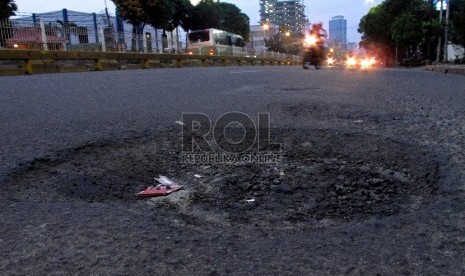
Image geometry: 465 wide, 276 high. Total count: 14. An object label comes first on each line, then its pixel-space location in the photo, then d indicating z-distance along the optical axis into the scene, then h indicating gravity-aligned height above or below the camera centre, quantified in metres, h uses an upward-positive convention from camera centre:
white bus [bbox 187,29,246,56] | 32.07 +2.66
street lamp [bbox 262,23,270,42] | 90.30 +9.66
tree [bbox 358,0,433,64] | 34.88 +3.79
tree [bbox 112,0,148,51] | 32.53 +5.24
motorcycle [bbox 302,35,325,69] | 15.70 +0.59
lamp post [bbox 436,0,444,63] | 25.00 +0.59
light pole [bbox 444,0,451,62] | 21.18 +1.57
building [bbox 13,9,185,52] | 12.92 +1.54
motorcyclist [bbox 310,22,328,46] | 15.49 +1.37
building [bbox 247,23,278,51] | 98.00 +9.05
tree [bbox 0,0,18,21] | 24.95 +4.74
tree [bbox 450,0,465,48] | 18.22 +1.64
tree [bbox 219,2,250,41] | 59.44 +7.50
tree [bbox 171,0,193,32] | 44.91 +6.75
